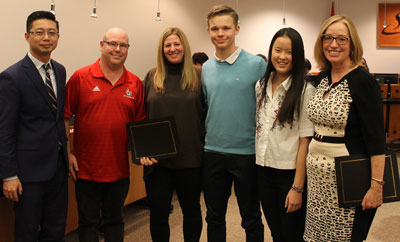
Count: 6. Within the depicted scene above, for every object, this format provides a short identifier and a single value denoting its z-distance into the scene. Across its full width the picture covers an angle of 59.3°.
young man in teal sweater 2.21
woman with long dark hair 1.93
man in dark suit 1.91
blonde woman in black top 2.30
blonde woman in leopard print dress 1.65
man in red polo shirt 2.25
